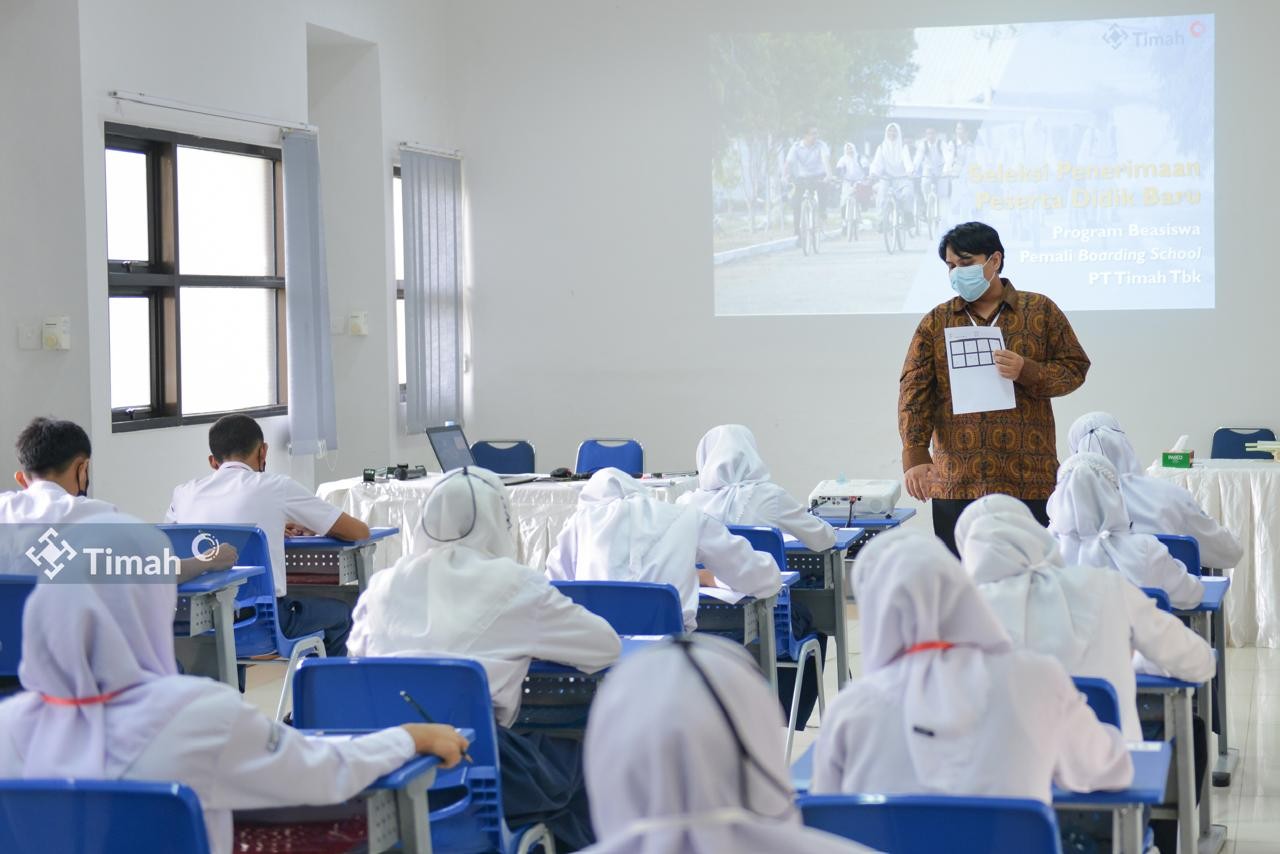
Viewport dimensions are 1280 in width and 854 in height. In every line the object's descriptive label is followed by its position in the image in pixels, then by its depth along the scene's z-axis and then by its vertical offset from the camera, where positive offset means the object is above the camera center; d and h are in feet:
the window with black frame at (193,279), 22.18 +1.69
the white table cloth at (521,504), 22.43 -1.84
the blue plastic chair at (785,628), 15.58 -2.69
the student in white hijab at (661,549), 14.26 -1.65
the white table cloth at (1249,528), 21.38 -2.26
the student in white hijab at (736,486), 17.39 -1.30
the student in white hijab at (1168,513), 16.30 -1.56
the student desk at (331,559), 17.16 -2.05
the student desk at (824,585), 16.80 -2.36
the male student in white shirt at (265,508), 16.57 -1.37
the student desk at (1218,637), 13.23 -2.60
